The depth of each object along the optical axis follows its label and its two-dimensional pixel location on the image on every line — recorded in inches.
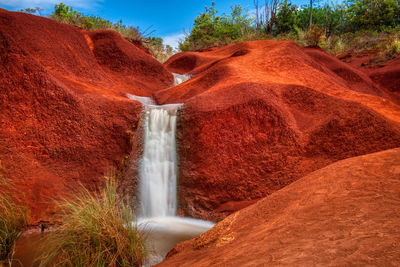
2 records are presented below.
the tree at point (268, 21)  961.2
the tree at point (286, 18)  1015.6
